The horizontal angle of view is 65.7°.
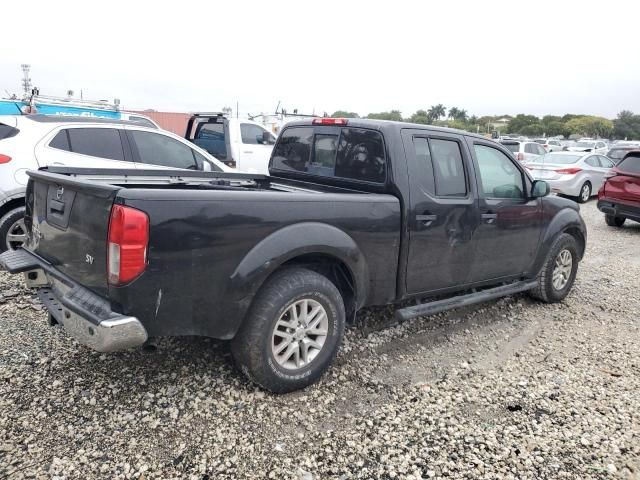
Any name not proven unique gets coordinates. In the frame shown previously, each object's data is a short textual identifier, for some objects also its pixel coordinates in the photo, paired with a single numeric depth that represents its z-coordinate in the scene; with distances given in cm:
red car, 959
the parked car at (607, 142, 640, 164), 1921
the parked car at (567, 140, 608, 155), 2762
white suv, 532
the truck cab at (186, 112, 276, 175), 1051
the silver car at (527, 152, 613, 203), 1352
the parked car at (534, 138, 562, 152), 2778
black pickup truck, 262
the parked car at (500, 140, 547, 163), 1725
